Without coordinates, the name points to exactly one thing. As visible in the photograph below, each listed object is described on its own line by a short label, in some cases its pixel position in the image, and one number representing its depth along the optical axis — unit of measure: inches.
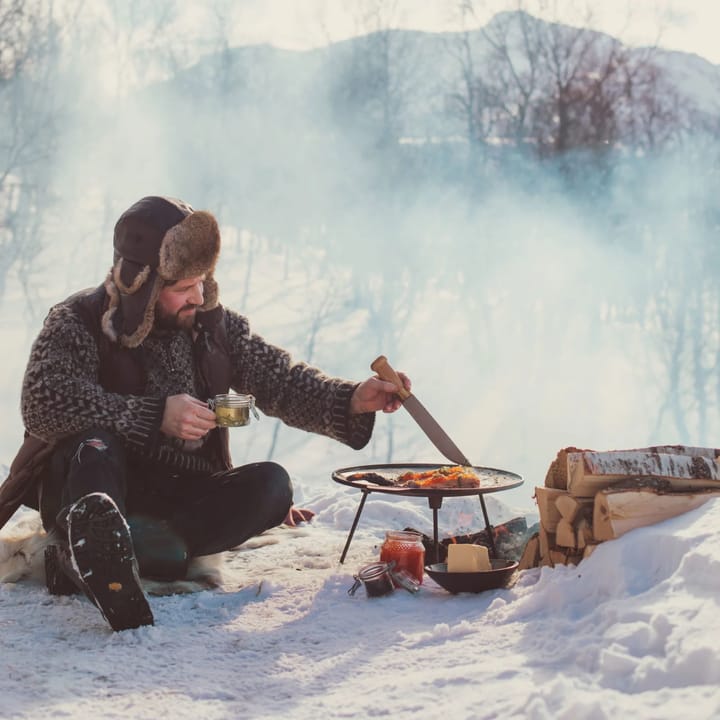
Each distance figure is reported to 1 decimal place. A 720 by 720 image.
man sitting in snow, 120.3
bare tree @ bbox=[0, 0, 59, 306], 531.2
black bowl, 117.8
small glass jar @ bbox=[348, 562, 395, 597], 120.6
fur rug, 127.0
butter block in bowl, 121.5
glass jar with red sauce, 127.3
